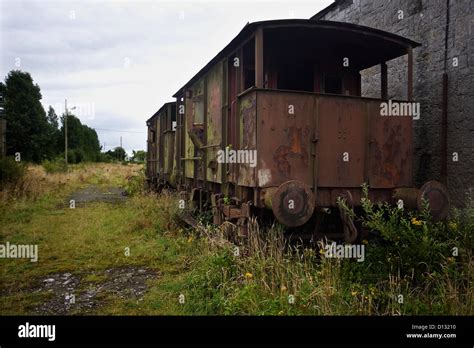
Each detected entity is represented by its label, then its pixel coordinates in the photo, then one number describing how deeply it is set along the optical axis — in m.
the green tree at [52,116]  59.72
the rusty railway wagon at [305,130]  4.62
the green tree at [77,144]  49.56
